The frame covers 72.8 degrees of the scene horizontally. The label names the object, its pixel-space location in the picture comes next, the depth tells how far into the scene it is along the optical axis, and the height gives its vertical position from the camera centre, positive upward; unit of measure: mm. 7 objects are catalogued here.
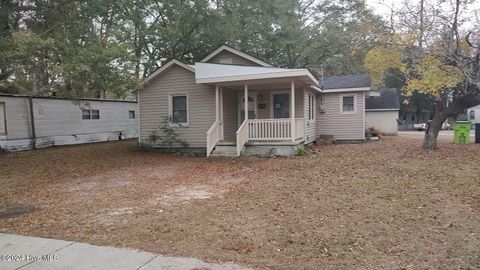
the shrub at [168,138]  13953 -909
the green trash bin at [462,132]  15234 -864
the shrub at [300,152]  11961 -1345
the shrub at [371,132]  18812 -1048
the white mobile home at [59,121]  15352 -182
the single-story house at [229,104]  11969 +533
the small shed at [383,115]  22833 -26
